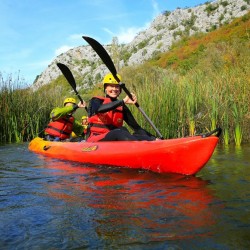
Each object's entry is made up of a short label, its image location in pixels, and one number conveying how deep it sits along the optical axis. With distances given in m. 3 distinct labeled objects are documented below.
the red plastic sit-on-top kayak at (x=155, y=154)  4.05
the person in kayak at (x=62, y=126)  7.55
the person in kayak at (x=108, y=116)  5.63
